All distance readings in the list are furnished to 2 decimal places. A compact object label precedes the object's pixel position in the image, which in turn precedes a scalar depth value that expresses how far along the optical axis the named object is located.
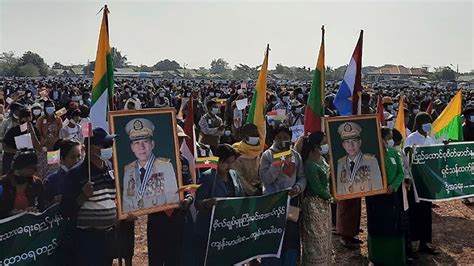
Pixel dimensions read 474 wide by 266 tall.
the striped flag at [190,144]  5.89
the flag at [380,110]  7.54
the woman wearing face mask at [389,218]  6.17
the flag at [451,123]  8.73
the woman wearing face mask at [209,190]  4.86
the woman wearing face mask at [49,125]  9.05
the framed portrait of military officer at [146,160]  4.49
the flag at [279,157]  5.32
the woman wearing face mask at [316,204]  5.46
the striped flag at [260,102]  6.66
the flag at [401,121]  7.93
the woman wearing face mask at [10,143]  7.03
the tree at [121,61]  105.12
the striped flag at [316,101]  6.28
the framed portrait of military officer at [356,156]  5.84
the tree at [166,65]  125.25
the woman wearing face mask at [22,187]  4.20
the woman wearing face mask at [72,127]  8.73
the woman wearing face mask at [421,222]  7.13
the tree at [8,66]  72.47
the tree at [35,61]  84.22
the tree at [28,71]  73.25
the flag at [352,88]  7.02
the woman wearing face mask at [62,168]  4.31
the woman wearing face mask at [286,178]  5.35
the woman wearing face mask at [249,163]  5.54
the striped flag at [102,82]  5.14
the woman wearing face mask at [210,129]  10.88
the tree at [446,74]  96.72
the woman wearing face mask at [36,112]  10.30
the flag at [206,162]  5.81
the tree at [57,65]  112.39
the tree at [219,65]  153.10
